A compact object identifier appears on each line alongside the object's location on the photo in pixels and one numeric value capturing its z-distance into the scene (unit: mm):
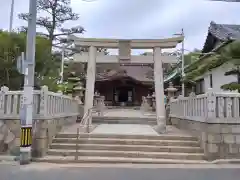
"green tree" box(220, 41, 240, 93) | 6376
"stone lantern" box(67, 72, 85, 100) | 11589
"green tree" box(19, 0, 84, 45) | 19921
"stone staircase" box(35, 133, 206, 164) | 5726
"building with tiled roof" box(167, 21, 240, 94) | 12181
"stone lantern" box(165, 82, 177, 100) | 12117
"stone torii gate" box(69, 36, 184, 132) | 9289
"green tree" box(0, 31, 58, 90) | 8633
